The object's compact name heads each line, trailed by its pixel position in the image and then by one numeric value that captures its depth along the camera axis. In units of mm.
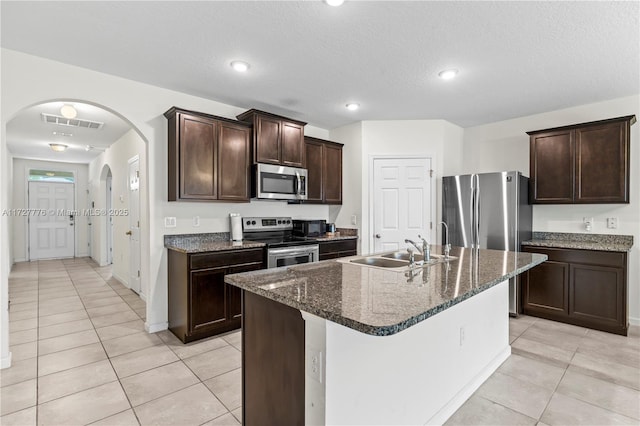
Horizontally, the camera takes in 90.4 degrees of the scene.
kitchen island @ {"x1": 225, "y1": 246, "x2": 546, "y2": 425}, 1219
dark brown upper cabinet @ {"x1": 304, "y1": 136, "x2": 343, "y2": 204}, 4516
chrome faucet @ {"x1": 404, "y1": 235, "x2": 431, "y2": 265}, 2221
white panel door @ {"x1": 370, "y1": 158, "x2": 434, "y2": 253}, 4562
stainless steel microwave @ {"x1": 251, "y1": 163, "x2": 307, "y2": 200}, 3711
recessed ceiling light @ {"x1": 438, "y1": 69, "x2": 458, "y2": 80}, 2932
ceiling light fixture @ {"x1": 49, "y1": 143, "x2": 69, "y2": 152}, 5539
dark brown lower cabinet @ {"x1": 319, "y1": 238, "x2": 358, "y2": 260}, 4188
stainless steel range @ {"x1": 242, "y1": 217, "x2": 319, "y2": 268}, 3531
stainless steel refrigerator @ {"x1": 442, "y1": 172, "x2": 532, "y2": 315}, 3725
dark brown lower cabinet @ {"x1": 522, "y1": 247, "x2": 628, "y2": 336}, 3248
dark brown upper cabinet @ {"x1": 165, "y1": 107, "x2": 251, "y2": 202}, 3201
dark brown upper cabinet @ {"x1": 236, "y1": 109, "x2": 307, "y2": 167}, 3693
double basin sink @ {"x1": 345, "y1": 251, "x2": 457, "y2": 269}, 2238
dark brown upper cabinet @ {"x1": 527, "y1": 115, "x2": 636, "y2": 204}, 3369
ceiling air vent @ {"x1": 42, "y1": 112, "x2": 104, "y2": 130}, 4332
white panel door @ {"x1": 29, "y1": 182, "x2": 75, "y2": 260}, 7602
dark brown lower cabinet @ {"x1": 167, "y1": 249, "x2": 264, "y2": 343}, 2979
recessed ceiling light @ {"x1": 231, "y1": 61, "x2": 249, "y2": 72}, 2775
